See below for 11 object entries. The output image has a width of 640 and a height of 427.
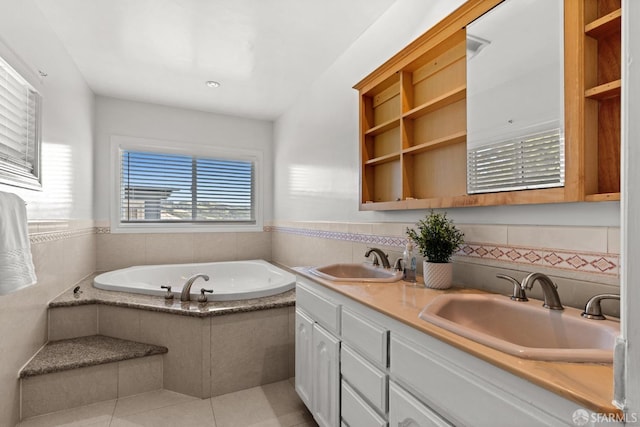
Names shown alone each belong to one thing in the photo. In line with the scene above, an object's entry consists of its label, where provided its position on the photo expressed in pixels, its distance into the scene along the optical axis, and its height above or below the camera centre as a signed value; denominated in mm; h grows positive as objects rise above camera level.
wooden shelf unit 1013 +427
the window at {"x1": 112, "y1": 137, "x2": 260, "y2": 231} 3598 +331
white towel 1318 -127
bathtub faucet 2402 -558
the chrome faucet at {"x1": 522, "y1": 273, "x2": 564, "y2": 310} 1031 -239
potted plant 1425 -151
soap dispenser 1639 -245
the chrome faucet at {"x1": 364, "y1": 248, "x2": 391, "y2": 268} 1875 -245
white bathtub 2654 -594
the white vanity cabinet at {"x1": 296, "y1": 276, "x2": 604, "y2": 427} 728 -499
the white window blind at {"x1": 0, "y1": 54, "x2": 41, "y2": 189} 1680 +499
